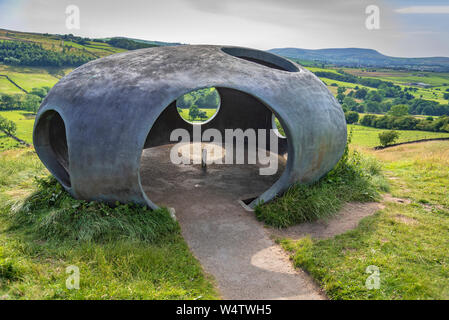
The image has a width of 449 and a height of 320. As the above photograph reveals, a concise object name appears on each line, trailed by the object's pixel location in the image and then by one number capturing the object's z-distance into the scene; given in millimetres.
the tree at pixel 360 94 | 73888
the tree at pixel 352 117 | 50812
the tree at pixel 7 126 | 38375
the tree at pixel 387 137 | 29312
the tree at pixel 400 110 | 51594
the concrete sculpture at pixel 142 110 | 6906
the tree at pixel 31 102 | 44312
